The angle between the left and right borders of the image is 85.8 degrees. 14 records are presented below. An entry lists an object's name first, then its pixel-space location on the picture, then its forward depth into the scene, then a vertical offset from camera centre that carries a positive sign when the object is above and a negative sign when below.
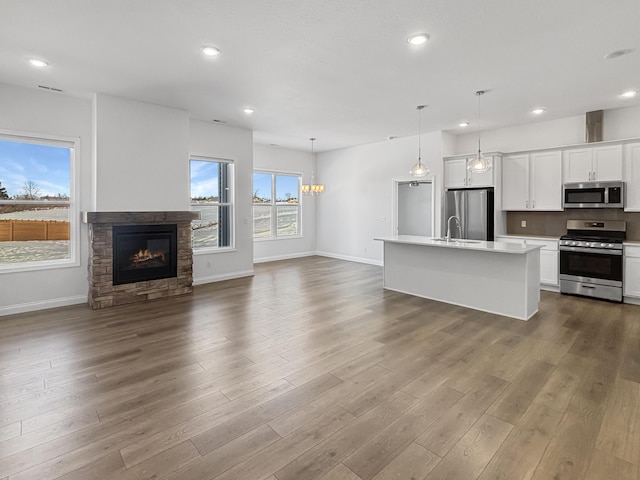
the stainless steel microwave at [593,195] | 5.41 +0.68
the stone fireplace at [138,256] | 5.07 -0.32
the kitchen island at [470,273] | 4.48 -0.54
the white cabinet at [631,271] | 5.08 -0.52
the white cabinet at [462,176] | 6.66 +1.22
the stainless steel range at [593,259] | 5.25 -0.37
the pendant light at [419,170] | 5.14 +0.99
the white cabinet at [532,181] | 6.07 +1.01
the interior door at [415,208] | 7.66 +0.64
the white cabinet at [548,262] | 5.88 -0.45
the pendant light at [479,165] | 4.77 +0.99
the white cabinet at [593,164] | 5.47 +1.18
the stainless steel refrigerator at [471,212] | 6.62 +0.49
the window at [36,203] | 4.83 +0.48
